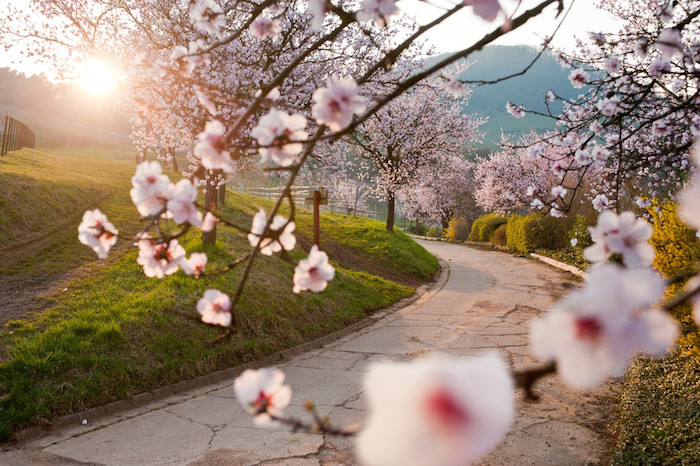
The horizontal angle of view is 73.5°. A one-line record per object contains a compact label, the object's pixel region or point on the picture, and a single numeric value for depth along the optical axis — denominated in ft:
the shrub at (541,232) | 56.95
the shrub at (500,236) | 72.08
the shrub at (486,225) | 79.46
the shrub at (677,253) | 14.96
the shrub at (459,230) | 95.02
